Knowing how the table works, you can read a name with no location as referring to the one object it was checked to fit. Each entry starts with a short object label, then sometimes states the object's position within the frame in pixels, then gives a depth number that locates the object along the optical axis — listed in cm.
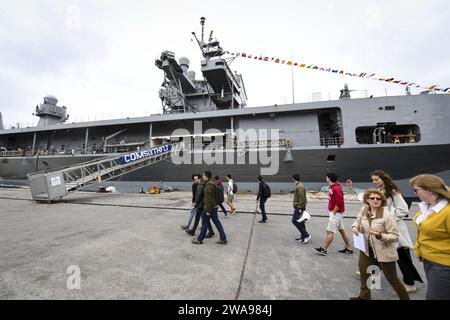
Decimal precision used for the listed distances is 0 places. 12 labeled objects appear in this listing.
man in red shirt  341
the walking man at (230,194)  735
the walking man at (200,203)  429
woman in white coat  244
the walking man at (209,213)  400
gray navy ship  1130
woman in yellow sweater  147
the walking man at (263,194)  575
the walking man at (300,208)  414
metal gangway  952
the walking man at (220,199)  454
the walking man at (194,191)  499
